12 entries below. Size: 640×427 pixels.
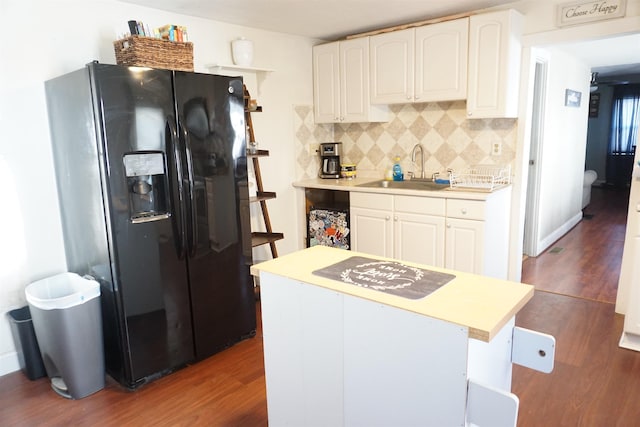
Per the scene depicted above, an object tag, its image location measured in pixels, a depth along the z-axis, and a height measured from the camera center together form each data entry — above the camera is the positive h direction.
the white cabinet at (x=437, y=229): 3.14 -0.71
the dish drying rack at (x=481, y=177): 3.38 -0.34
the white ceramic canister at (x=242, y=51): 3.38 +0.70
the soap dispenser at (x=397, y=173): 4.01 -0.32
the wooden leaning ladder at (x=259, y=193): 3.35 -0.41
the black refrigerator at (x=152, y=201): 2.19 -0.31
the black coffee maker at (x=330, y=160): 4.23 -0.20
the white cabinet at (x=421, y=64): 3.28 +0.57
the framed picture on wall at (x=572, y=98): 4.92 +0.41
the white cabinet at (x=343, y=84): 3.82 +0.49
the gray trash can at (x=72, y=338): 2.22 -0.99
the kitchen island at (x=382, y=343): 1.18 -0.63
